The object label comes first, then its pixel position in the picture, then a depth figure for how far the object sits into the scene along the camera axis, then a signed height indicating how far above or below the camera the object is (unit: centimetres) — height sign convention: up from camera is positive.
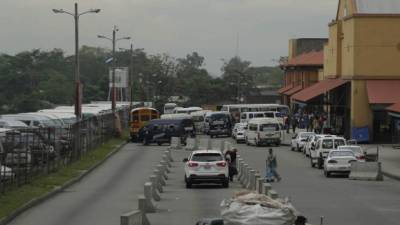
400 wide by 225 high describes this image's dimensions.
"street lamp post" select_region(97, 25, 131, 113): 8216 +281
